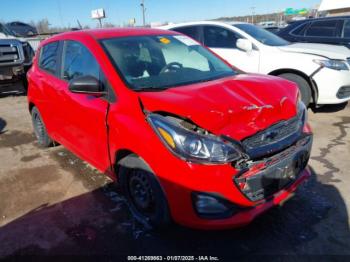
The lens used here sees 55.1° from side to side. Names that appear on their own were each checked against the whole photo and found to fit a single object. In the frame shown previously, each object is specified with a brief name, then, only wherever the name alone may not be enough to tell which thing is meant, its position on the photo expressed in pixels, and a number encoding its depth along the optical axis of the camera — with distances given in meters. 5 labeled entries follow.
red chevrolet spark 2.38
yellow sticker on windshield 3.73
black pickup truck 8.97
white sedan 5.75
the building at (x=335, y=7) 20.39
